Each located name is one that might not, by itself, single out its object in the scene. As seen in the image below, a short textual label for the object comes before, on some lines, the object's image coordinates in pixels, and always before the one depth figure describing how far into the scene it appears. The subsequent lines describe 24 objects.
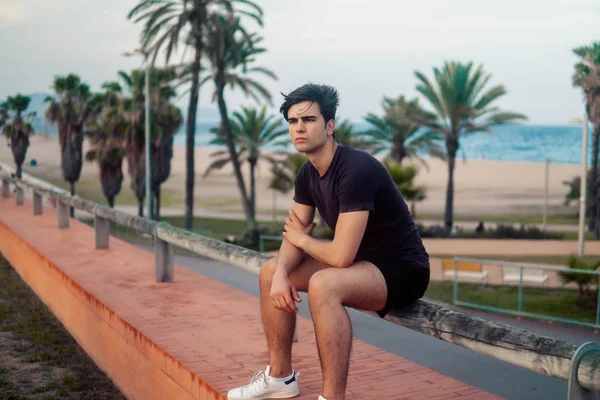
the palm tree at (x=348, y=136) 41.31
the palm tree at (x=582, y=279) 16.16
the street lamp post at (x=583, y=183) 27.30
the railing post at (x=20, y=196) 13.55
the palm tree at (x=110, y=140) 43.00
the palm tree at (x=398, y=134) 40.53
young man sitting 2.89
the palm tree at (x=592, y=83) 38.16
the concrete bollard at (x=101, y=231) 7.82
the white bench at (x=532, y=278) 18.20
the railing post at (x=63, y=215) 9.57
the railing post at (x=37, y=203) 11.50
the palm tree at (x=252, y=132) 42.56
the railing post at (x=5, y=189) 15.30
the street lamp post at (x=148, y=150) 31.86
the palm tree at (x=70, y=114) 46.66
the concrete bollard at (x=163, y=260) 6.10
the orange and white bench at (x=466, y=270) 18.89
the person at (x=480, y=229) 38.36
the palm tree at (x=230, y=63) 32.09
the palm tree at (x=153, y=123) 42.25
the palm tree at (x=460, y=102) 36.56
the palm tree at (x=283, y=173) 34.65
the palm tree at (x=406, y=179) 32.62
